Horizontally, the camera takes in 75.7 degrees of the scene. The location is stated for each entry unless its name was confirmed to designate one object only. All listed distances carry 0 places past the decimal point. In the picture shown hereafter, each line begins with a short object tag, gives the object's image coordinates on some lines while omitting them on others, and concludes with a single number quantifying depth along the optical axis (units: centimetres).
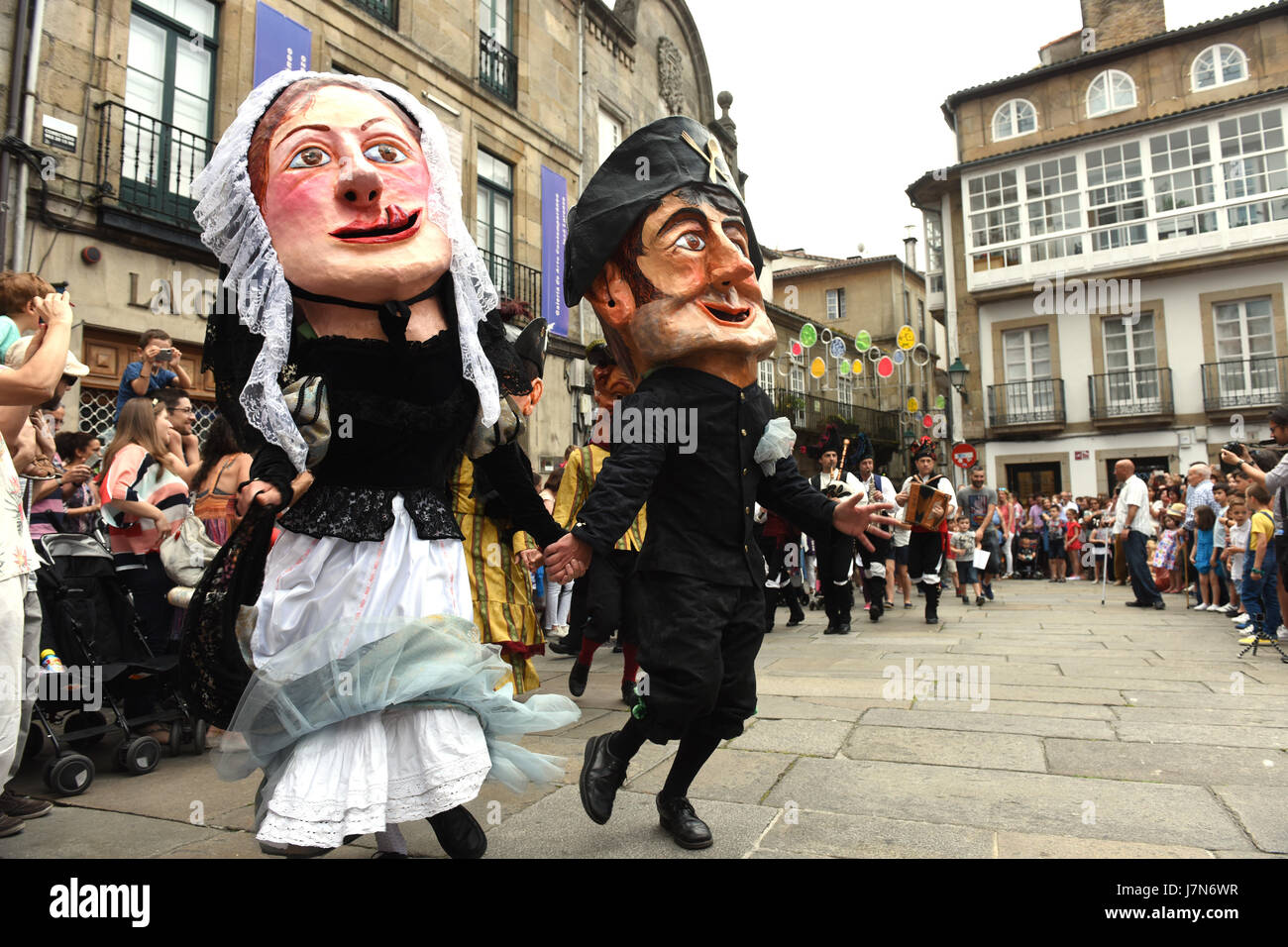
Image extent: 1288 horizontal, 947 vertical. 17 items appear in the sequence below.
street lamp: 1812
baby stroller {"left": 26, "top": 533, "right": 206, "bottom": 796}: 350
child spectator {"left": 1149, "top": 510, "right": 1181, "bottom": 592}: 1168
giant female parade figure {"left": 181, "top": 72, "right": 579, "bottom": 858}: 206
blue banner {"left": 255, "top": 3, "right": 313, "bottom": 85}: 975
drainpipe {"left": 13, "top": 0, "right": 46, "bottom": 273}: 761
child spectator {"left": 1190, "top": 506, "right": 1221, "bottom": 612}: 909
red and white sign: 1401
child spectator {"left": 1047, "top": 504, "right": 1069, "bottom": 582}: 1605
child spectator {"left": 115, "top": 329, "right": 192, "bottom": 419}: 494
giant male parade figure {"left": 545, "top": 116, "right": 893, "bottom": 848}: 250
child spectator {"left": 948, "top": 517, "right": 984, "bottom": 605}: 1033
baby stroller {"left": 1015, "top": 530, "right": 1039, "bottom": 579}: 1684
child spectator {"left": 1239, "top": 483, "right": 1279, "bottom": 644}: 653
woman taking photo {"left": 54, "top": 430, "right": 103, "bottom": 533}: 463
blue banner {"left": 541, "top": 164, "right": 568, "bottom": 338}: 1424
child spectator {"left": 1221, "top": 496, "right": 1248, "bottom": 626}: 805
